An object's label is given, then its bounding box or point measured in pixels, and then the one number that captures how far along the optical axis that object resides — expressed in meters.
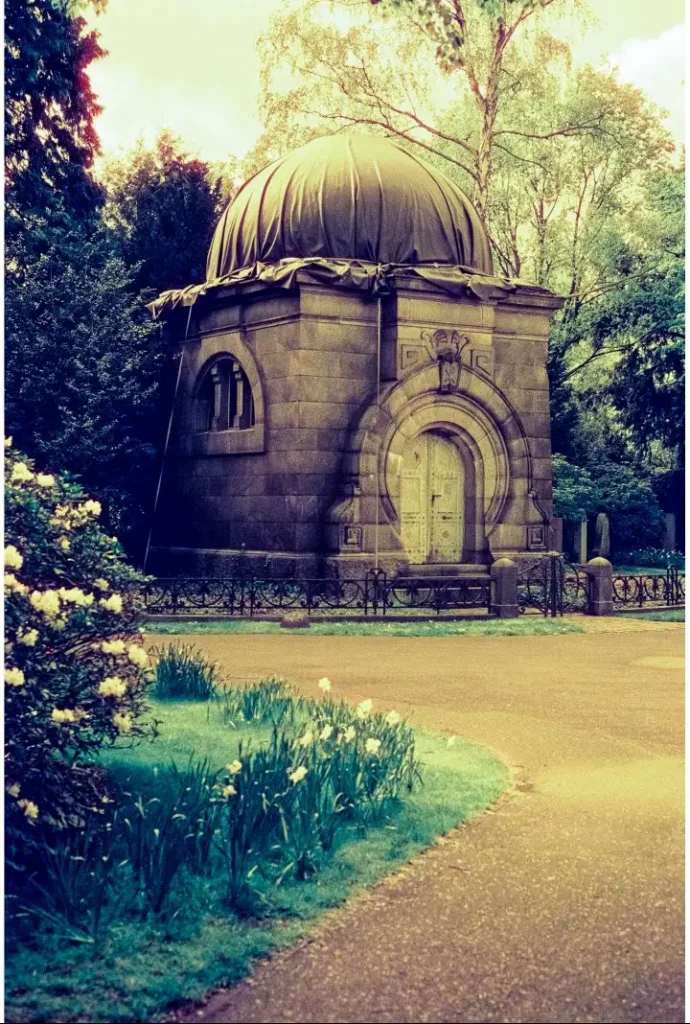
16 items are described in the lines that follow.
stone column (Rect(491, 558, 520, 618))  20.70
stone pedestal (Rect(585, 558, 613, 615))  21.58
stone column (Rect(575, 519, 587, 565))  34.25
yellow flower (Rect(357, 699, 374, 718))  8.59
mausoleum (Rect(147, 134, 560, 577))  23.05
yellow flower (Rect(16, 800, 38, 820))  6.35
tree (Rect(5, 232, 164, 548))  25.64
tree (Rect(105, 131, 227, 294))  29.48
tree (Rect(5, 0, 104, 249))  18.19
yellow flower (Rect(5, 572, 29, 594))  6.73
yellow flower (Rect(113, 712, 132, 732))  7.24
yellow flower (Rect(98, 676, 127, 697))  7.03
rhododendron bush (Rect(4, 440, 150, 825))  6.68
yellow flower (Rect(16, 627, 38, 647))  6.62
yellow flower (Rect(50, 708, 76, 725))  6.70
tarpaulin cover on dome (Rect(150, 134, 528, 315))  23.92
